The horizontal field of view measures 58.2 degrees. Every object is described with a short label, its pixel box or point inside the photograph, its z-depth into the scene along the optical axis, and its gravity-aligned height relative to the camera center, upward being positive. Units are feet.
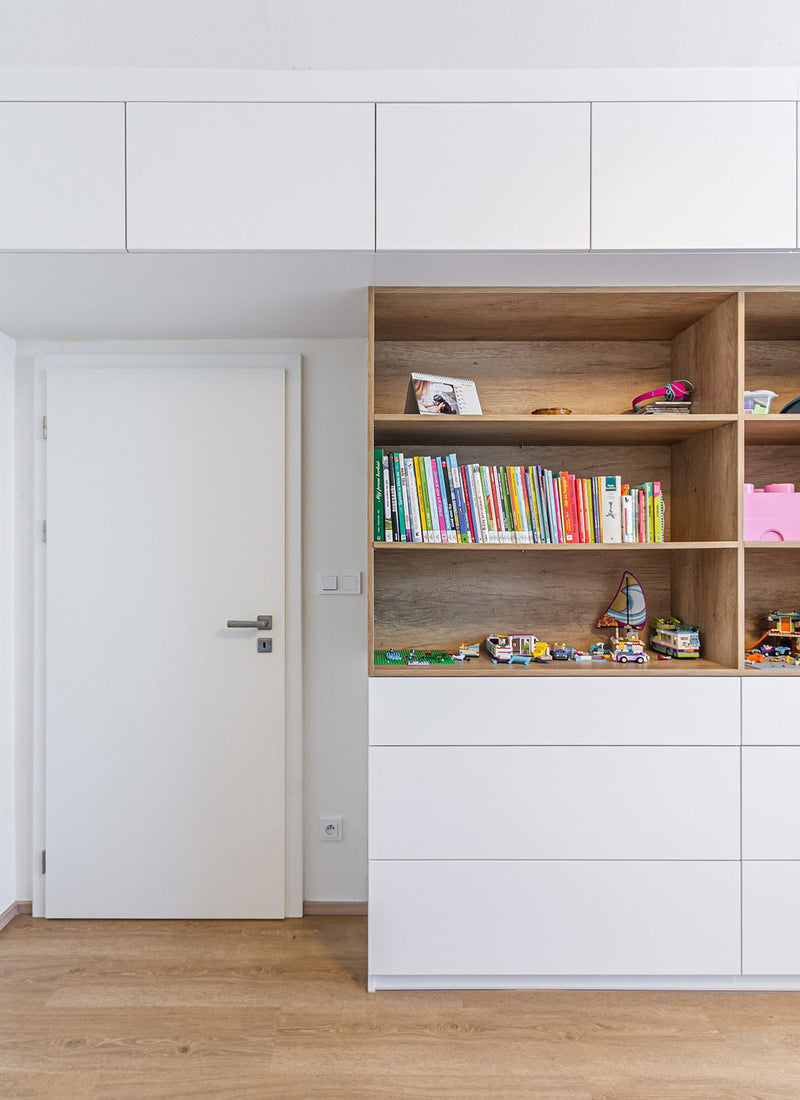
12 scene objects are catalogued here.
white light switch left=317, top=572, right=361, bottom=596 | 8.37 -0.40
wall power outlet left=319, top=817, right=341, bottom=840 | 8.35 -3.23
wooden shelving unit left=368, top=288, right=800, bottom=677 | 8.00 +1.02
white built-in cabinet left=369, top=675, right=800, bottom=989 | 6.64 -2.49
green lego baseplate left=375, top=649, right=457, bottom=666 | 7.01 -1.07
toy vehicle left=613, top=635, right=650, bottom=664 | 7.12 -1.01
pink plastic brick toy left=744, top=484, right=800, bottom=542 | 7.03 +0.35
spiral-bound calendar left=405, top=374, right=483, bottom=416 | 6.88 +1.49
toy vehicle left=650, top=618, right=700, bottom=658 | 7.23 -0.89
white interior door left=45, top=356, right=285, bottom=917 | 8.21 -1.07
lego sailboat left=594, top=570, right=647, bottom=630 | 7.80 -0.61
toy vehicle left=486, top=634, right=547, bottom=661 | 7.14 -0.96
